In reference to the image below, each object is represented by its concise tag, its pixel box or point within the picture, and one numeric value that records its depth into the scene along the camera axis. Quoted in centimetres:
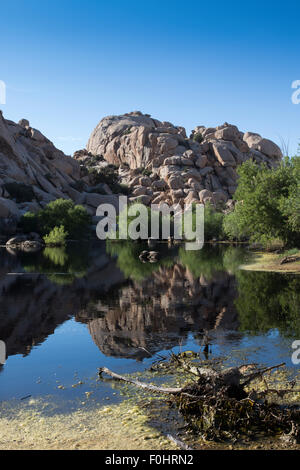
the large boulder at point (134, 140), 13925
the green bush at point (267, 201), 4275
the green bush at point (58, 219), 8431
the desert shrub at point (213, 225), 9081
